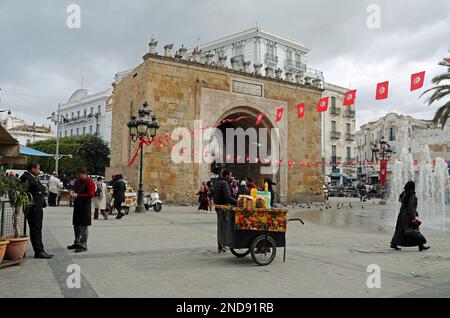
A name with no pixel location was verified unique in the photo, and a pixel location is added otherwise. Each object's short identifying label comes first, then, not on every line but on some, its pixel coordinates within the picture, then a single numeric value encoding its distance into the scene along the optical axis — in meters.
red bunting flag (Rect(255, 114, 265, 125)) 22.58
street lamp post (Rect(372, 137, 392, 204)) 25.59
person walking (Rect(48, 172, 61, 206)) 17.12
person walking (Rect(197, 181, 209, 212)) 16.32
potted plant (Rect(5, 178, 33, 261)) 6.02
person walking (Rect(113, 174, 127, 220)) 13.18
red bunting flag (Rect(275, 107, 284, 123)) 23.13
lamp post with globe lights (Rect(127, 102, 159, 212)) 14.84
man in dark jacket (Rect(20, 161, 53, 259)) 6.53
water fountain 16.12
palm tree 19.94
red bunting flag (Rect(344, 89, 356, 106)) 14.88
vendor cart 6.21
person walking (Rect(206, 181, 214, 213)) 16.75
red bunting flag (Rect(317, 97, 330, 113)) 18.41
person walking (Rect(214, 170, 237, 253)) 7.23
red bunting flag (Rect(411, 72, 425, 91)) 11.67
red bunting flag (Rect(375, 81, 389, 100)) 13.01
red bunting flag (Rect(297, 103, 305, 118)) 22.82
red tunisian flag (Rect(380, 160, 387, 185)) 26.27
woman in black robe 8.07
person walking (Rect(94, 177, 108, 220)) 12.77
